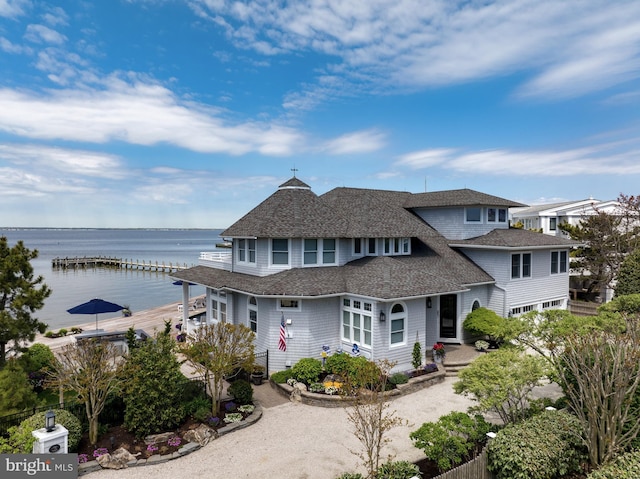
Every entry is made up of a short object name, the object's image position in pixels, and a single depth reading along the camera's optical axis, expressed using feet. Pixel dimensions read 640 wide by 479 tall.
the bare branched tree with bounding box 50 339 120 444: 35.60
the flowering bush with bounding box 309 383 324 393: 48.11
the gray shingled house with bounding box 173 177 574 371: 54.49
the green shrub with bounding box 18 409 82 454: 33.32
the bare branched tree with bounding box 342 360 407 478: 27.94
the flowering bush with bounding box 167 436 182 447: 36.06
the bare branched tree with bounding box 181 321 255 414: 41.50
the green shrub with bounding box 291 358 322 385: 50.19
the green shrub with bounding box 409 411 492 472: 30.32
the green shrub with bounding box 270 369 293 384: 51.23
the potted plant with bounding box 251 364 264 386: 53.11
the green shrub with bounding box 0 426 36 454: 31.24
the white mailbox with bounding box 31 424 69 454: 31.17
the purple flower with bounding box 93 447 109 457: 33.92
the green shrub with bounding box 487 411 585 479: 27.99
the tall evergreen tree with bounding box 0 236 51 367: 41.86
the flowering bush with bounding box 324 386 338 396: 47.22
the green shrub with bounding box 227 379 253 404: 44.42
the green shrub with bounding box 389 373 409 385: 49.78
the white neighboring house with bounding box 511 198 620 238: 127.14
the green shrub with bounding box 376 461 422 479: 28.27
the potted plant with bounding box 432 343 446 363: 57.47
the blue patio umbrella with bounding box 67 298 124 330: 63.26
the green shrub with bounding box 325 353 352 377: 51.60
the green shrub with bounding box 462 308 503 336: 64.18
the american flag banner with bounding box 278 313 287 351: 54.08
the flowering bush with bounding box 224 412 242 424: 40.88
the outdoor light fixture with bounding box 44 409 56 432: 31.68
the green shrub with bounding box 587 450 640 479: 27.02
